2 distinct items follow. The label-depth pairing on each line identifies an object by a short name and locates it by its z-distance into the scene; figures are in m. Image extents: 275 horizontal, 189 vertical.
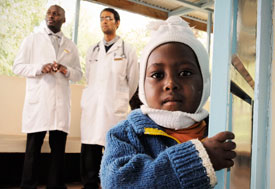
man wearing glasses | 2.39
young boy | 0.52
